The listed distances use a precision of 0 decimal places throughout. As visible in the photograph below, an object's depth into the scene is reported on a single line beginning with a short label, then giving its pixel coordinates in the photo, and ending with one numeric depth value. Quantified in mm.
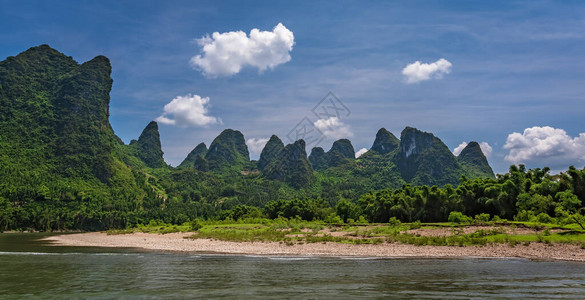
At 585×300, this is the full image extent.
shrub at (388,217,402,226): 49044
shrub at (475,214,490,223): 43188
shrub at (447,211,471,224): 45134
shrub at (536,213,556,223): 36541
